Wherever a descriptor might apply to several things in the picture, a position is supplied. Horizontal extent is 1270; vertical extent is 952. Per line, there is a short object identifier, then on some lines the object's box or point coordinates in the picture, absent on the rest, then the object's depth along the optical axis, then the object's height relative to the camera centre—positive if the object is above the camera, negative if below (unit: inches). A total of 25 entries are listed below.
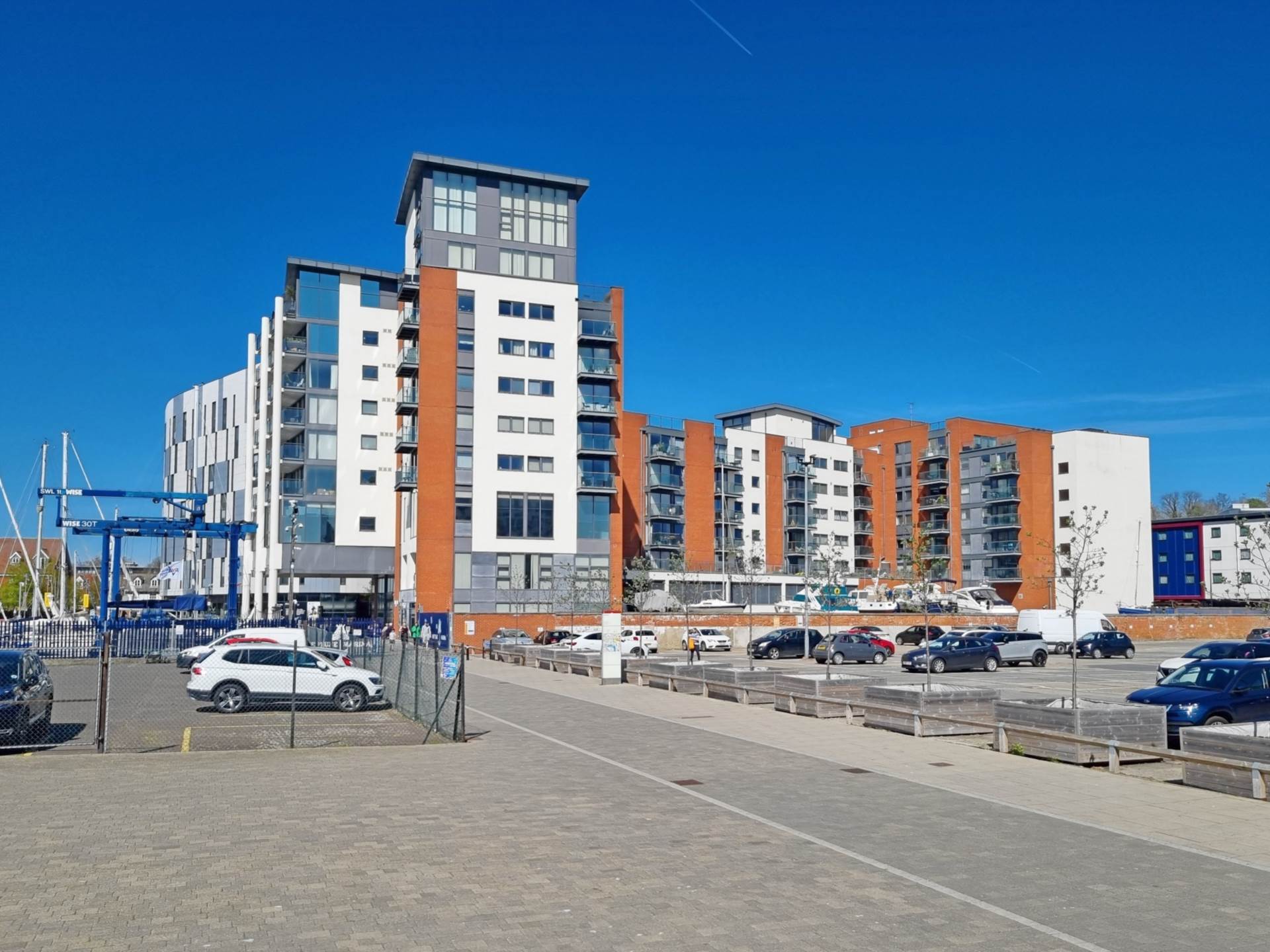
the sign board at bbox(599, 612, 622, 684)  1408.7 -113.9
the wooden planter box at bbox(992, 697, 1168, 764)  686.5 -105.7
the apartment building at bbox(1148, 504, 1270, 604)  4023.1 +11.8
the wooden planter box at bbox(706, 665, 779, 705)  1116.5 -127.2
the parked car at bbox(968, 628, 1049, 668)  1921.8 -150.7
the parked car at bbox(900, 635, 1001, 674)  1752.0 -152.5
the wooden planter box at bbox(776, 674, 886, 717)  975.6 -118.8
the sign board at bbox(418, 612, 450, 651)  2540.8 -160.4
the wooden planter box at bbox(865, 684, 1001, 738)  842.8 -113.0
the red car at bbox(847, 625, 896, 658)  2090.3 -154.1
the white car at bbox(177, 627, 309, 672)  1455.5 -104.4
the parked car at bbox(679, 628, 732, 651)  2385.6 -173.7
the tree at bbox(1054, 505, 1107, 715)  870.4 -9.4
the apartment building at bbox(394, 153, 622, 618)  2810.0 +398.5
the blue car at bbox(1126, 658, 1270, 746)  773.9 -95.5
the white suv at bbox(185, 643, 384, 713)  1023.0 -113.2
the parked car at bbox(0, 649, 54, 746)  732.0 -95.7
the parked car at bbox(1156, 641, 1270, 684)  1561.3 -128.2
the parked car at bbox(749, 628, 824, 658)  2124.8 -160.8
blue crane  2317.9 +63.7
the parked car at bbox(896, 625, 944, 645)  2421.3 -163.1
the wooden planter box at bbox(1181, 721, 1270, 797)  571.5 -102.4
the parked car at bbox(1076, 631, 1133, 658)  2197.3 -166.6
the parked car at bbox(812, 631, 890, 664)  2037.4 -164.9
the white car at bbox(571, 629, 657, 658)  2065.7 -160.3
